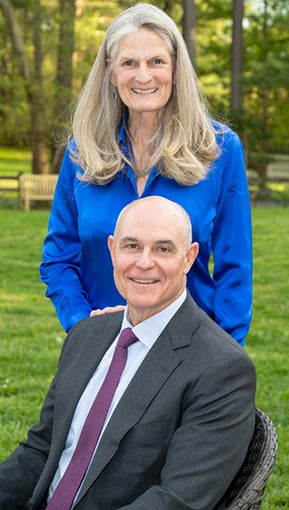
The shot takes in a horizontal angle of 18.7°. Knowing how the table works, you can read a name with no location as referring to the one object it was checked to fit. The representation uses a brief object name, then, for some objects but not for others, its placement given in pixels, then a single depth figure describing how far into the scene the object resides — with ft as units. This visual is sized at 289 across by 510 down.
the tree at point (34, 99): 90.58
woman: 10.68
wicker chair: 8.47
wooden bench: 80.69
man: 8.34
